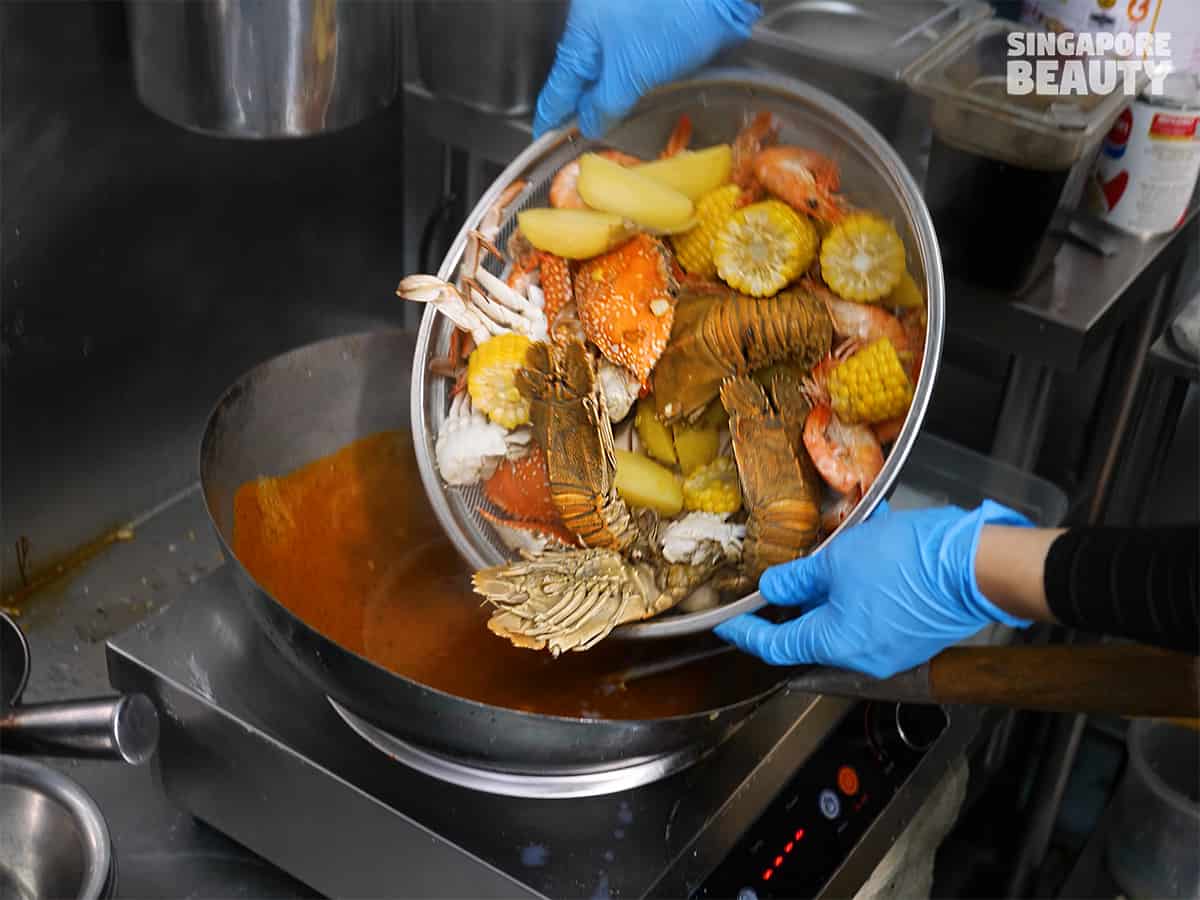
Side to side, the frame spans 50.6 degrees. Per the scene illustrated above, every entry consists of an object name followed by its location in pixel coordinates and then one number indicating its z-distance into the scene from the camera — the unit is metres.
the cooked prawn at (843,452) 1.13
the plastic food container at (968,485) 1.49
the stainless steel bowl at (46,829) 1.01
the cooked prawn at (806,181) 1.22
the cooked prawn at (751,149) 1.27
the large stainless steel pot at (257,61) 1.29
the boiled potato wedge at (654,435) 1.28
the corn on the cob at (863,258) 1.17
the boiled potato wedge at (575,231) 1.26
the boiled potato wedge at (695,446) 1.27
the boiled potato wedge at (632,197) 1.25
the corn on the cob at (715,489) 1.22
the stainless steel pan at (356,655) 0.98
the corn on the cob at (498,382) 1.23
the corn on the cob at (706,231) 1.26
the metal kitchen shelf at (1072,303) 1.30
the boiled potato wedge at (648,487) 1.24
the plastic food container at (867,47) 1.35
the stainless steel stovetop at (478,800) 1.08
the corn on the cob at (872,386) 1.12
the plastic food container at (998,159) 1.20
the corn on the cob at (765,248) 1.21
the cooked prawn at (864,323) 1.18
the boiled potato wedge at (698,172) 1.28
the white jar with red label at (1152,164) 1.30
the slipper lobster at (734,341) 1.22
